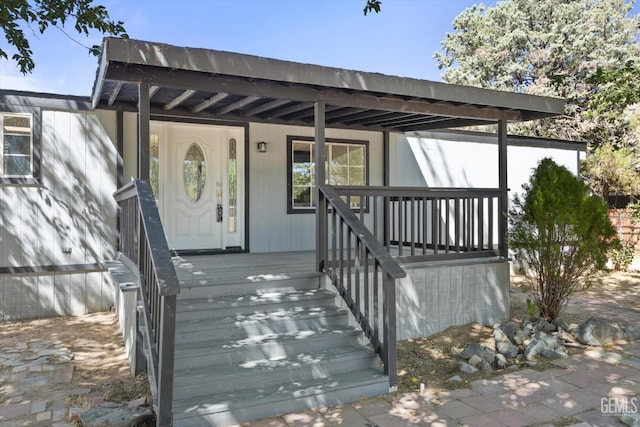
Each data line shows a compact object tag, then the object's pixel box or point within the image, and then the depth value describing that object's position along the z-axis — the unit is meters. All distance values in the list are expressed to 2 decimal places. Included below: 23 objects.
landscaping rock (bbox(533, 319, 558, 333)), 5.33
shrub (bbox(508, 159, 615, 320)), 5.35
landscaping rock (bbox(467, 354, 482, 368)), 4.33
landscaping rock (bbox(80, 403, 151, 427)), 3.06
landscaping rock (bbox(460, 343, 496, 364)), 4.43
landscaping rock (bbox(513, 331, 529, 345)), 5.05
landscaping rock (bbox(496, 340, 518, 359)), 4.66
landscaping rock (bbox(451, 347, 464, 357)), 4.68
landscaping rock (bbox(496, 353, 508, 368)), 4.37
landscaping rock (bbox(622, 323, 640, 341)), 5.12
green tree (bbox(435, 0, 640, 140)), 18.42
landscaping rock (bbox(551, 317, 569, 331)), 5.37
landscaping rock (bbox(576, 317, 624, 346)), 4.97
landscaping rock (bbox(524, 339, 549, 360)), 4.58
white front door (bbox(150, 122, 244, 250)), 6.60
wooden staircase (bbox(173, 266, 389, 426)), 3.29
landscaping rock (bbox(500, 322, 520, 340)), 5.22
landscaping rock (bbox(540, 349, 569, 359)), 4.57
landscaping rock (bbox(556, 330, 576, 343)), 5.05
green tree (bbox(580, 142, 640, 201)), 12.62
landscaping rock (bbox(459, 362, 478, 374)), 4.18
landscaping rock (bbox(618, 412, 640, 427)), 3.04
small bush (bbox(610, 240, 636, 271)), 9.11
